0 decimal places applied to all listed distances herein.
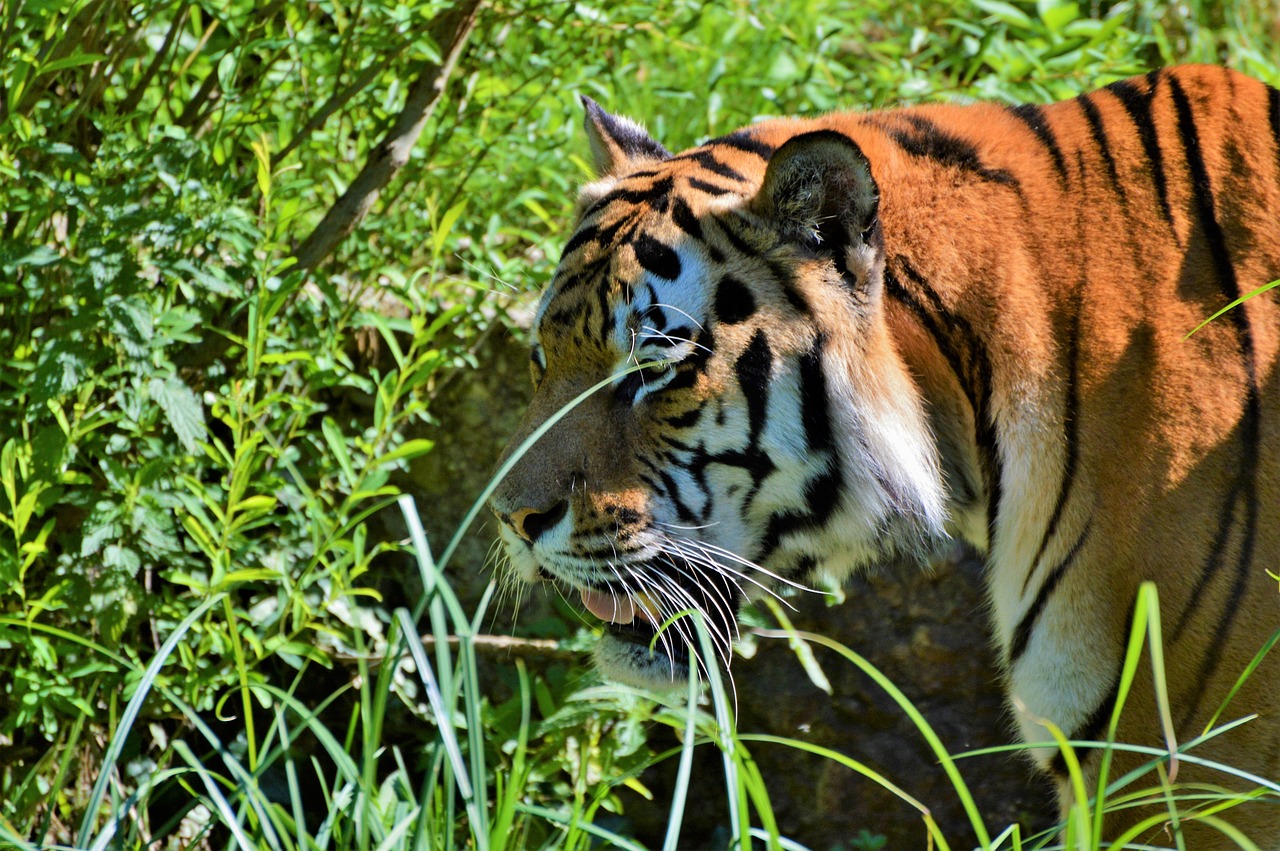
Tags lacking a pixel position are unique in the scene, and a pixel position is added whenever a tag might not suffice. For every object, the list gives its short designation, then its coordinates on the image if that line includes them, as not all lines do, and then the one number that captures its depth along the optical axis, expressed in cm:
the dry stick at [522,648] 1129
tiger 1078
